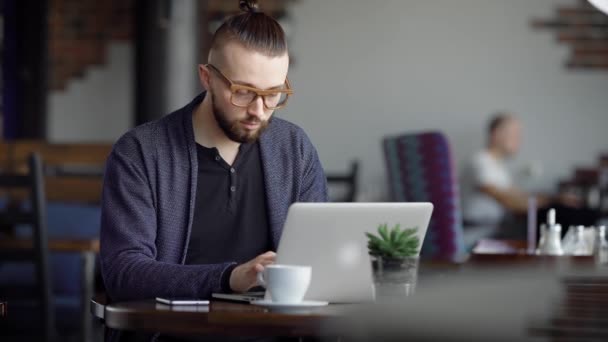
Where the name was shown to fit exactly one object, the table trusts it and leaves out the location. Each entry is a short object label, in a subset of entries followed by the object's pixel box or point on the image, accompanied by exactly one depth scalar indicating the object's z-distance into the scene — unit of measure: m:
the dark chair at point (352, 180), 7.43
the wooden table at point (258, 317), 1.36
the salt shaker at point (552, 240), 4.25
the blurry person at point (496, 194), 10.72
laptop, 2.44
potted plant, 2.29
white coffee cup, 2.34
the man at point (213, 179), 2.92
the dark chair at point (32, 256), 5.89
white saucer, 2.31
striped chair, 6.25
